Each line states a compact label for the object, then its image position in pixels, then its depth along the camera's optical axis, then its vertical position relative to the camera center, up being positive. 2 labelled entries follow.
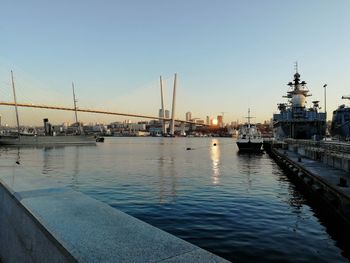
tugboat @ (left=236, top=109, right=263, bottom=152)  69.62 -1.74
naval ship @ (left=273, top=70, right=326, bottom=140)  79.75 +3.04
